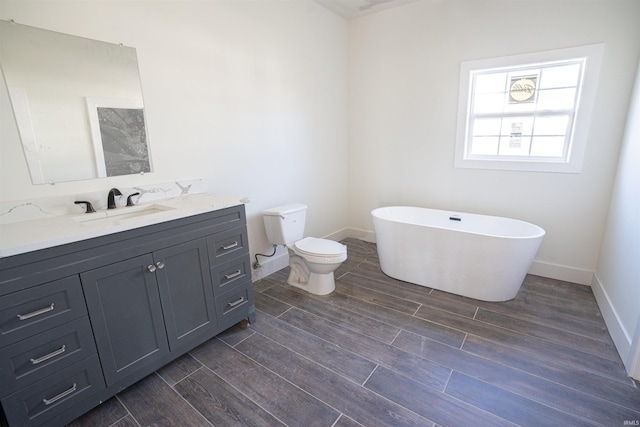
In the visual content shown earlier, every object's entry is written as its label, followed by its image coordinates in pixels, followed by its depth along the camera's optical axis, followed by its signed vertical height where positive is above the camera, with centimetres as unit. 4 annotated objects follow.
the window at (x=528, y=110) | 254 +30
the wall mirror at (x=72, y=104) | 155 +29
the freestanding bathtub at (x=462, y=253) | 235 -89
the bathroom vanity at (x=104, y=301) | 126 -73
